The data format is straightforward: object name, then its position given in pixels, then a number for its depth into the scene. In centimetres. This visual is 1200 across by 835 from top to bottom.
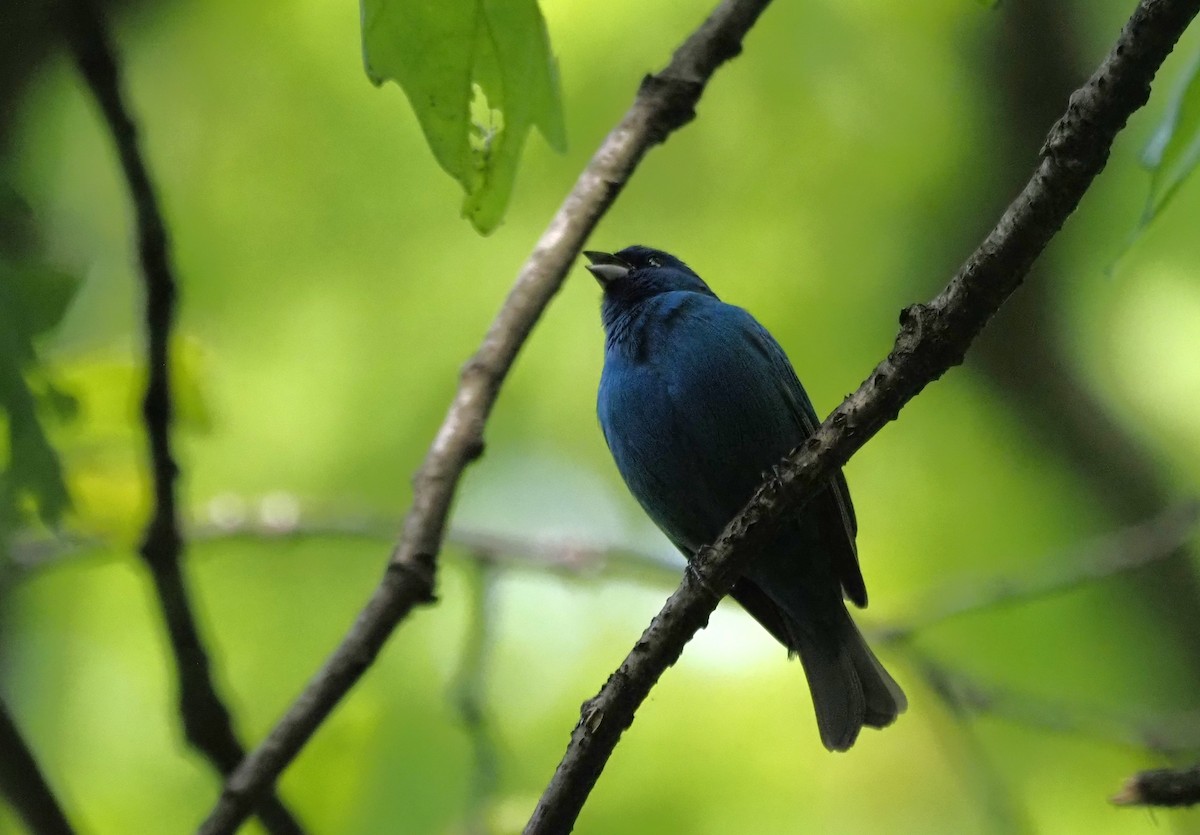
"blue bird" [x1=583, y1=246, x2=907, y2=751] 1070
